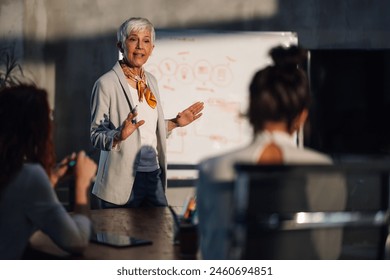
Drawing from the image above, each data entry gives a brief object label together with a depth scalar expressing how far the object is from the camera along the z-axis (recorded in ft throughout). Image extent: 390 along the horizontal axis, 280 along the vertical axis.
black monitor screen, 26.62
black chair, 12.45
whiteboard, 25.42
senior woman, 18.04
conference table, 14.22
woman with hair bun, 13.15
